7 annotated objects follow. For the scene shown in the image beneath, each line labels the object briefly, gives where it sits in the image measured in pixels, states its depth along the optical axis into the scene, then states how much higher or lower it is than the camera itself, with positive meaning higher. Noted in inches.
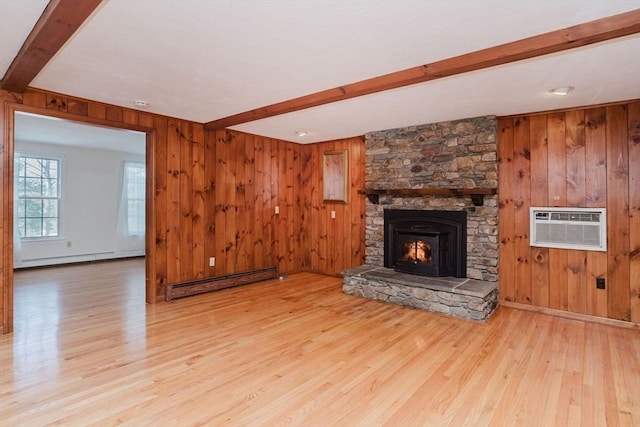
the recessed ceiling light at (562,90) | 119.8 +44.8
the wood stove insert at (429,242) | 167.6 -14.1
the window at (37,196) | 249.3 +15.2
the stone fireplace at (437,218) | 155.1 -1.7
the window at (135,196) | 300.0 +17.5
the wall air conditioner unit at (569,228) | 139.7 -5.9
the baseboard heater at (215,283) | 169.5 -37.5
